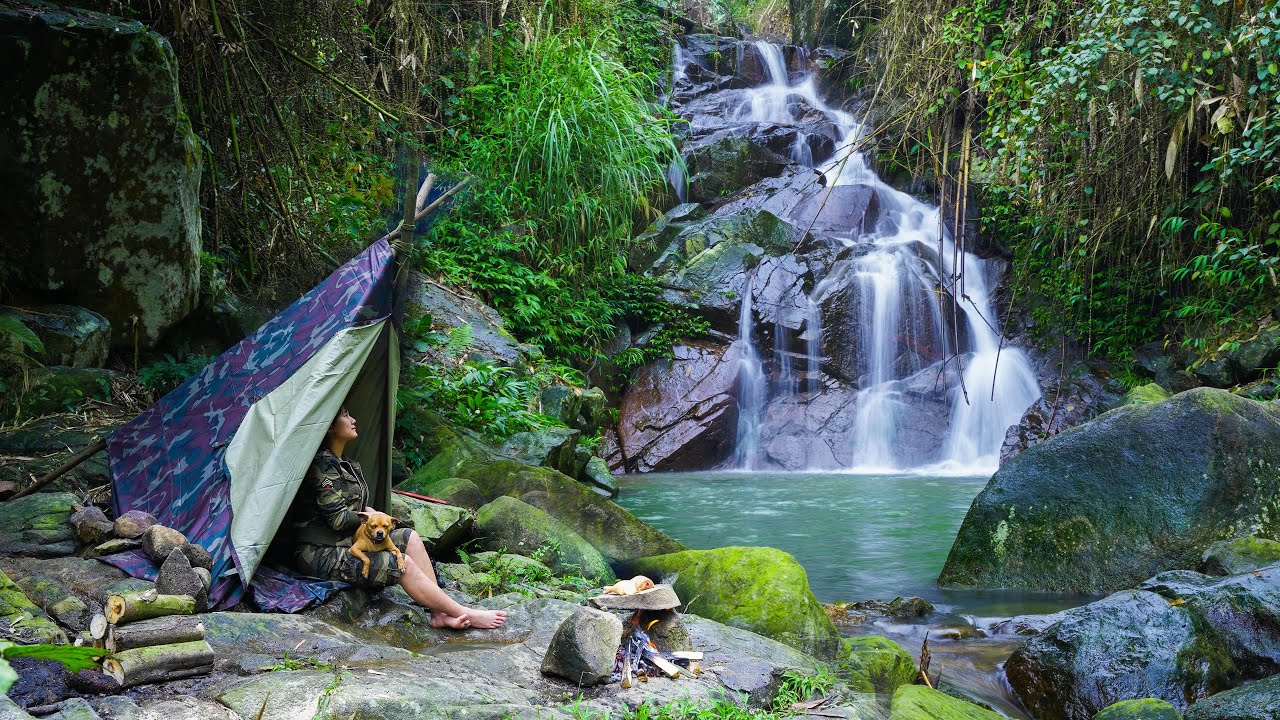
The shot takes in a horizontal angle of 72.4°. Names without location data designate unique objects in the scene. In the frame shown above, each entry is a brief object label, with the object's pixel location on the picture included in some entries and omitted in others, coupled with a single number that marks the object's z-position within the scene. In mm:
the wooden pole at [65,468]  4469
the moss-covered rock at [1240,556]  4883
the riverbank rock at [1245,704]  3355
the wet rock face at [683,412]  11852
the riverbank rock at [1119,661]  3924
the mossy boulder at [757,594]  4188
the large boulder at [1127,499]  5559
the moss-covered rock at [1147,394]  8469
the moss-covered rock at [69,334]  5457
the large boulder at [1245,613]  3973
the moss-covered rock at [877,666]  3947
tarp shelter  3895
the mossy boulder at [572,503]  5770
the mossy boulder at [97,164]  5441
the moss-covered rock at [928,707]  3240
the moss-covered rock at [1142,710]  3295
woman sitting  3959
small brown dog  4008
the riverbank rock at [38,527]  3865
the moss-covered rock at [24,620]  2732
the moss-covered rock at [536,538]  5152
